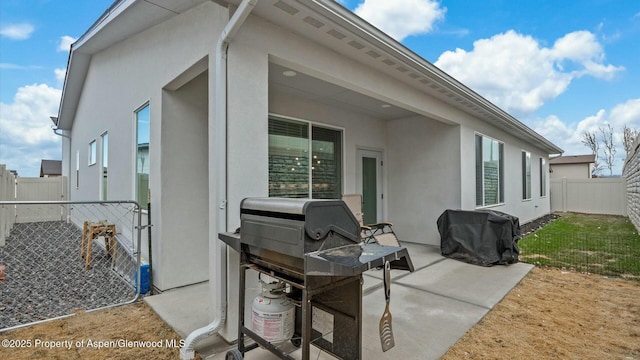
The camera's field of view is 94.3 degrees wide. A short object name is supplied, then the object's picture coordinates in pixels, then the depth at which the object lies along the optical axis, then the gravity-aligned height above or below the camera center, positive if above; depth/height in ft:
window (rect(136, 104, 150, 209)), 13.52 +1.33
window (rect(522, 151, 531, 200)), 31.50 +0.71
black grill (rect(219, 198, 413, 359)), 5.37 -1.40
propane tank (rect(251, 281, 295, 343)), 6.47 -2.90
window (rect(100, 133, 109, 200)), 20.34 +1.35
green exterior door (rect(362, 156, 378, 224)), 21.04 -0.46
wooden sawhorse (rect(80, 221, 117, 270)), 15.48 -2.74
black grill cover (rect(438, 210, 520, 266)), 15.71 -3.06
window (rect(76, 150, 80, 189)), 31.45 +1.61
